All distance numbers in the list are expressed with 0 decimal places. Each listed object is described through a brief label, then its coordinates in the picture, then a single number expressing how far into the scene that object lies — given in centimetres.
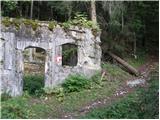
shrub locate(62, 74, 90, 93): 1476
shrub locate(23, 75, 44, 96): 1465
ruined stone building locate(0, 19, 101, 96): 1408
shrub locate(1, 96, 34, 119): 1024
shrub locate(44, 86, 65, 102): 1430
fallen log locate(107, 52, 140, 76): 1863
